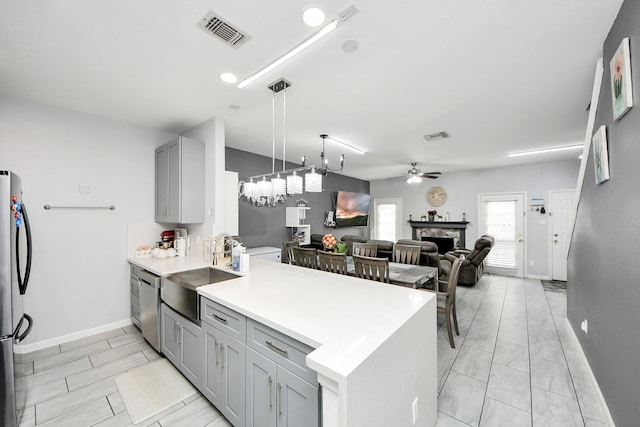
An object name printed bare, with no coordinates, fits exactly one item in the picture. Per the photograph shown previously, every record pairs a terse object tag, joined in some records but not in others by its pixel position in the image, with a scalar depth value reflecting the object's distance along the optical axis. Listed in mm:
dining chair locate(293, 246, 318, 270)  3365
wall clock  7121
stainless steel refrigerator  1462
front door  6070
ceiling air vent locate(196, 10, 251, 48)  1590
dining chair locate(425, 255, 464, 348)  2770
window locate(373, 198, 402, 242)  7980
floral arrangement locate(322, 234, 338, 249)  3562
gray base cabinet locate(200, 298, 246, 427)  1558
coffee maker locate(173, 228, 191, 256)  3373
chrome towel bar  2729
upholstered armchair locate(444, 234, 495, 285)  4805
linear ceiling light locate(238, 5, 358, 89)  1514
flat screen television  6962
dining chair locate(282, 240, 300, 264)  3864
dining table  2826
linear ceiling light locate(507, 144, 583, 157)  4344
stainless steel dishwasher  2464
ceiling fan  5359
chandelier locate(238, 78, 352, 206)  2934
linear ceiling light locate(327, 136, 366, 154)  4045
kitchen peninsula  967
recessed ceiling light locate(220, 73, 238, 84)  2229
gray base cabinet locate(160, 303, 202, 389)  1940
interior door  5527
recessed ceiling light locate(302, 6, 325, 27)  1499
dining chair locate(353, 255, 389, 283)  2776
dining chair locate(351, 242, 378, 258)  4031
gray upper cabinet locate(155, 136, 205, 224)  3066
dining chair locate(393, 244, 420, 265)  3843
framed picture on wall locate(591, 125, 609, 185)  1777
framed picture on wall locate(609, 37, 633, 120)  1389
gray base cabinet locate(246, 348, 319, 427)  1183
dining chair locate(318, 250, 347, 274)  3031
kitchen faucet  2812
